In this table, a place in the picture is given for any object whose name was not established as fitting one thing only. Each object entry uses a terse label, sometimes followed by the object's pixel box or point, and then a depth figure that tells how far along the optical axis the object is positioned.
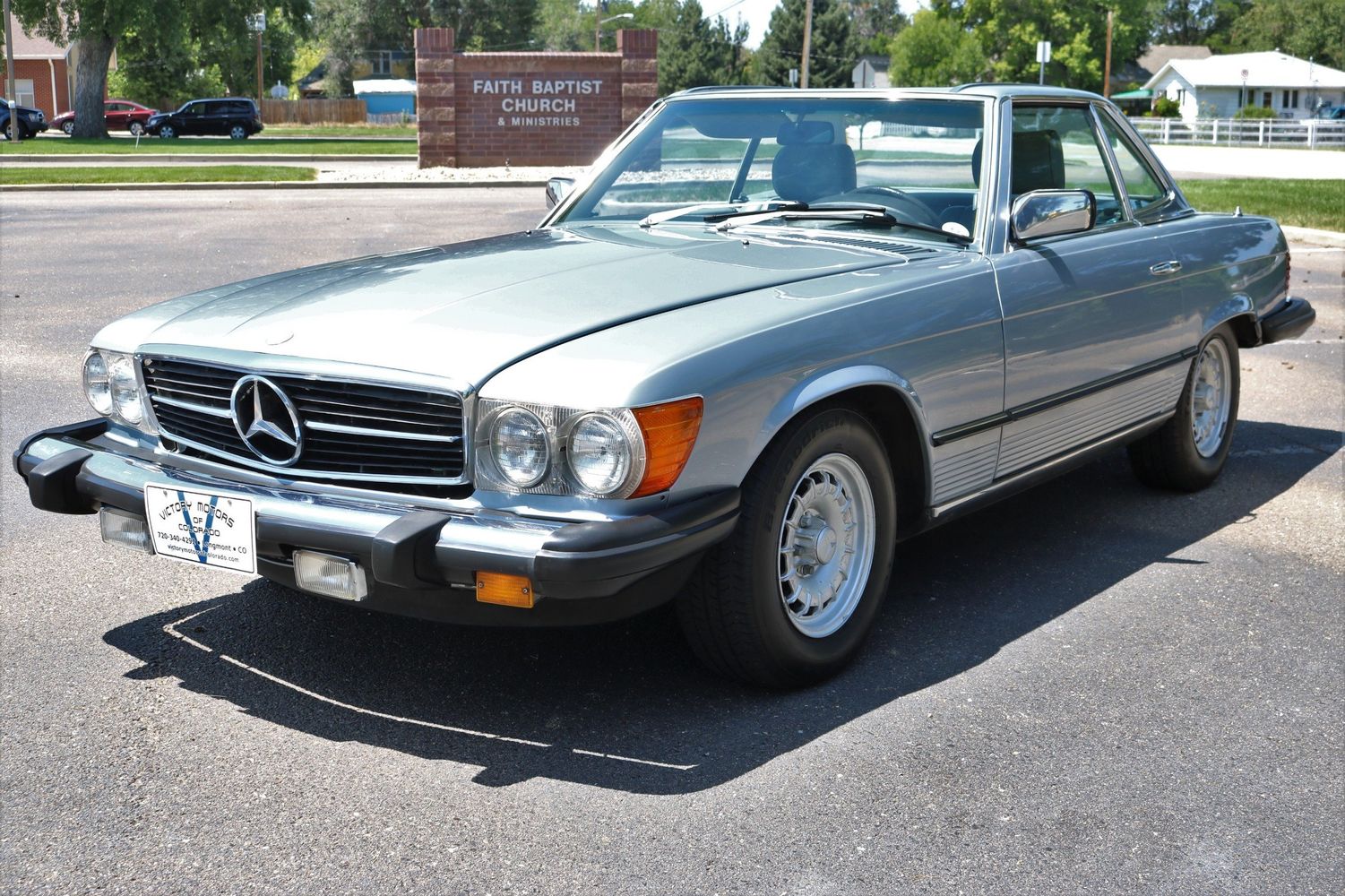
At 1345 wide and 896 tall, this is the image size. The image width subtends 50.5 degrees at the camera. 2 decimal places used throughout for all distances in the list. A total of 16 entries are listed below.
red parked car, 51.66
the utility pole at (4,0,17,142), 40.12
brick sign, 29.11
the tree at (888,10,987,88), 81.00
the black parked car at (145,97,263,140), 47.91
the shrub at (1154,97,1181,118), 67.31
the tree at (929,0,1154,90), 83.50
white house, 79.75
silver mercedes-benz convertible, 3.19
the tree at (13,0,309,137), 39.75
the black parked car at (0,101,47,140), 43.38
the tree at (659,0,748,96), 82.88
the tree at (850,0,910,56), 150.38
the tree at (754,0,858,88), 77.88
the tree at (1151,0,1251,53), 119.44
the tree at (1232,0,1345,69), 92.06
